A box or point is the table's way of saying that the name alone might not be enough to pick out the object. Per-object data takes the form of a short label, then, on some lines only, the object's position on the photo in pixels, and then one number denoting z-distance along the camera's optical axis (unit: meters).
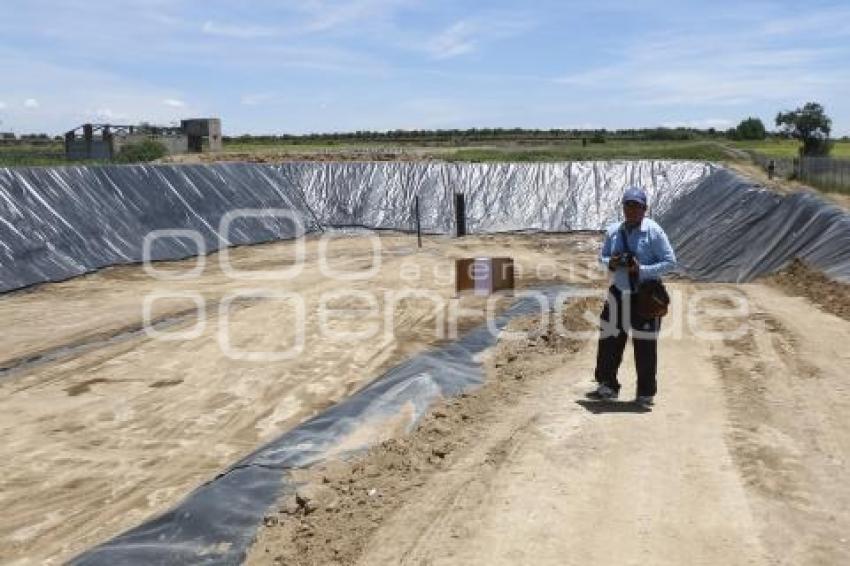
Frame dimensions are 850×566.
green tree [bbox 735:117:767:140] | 92.56
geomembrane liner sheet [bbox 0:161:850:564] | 5.50
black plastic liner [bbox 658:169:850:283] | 14.62
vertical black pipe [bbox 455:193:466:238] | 29.30
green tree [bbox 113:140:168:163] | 48.31
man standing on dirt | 6.55
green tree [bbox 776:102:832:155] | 67.19
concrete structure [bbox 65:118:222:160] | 51.25
